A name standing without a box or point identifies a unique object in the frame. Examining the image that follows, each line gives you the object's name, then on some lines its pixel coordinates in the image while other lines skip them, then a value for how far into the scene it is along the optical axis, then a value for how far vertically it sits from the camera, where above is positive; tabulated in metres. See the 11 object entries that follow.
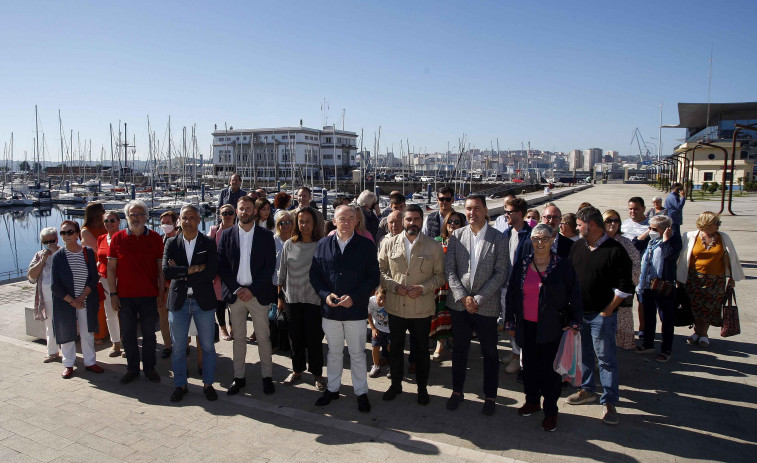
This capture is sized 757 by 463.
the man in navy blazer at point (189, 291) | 4.82 -1.07
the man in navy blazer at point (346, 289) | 4.60 -1.01
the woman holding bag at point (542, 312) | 4.11 -1.12
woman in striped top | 5.32 -1.26
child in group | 5.39 -1.65
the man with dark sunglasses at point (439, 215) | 6.08 -0.39
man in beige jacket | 4.65 -1.00
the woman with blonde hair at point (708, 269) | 5.70 -1.02
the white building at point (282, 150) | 91.50 +6.84
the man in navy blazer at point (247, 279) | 4.97 -0.98
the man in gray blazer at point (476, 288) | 4.47 -0.97
